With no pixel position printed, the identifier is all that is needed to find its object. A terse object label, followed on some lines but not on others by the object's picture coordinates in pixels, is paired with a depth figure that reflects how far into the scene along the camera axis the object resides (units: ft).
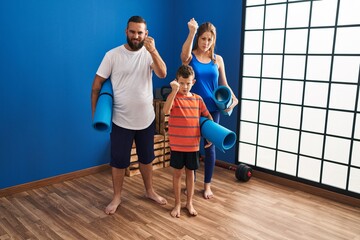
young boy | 7.45
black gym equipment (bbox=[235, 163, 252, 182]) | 10.27
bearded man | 7.72
